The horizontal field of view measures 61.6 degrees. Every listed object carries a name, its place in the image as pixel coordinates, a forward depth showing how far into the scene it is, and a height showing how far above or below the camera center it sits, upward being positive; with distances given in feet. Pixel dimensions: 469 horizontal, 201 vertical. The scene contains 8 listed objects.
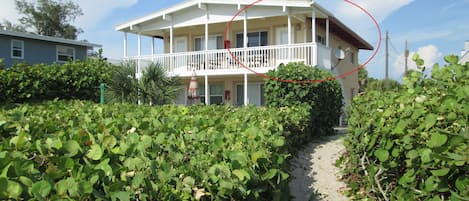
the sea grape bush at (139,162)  4.71 -1.03
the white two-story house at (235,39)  51.08 +8.73
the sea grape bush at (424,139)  5.82 -0.77
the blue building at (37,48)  81.97 +10.46
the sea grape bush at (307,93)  32.30 +0.15
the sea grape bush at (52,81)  44.08 +1.58
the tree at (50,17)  149.48 +29.75
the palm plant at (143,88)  41.19 +0.70
